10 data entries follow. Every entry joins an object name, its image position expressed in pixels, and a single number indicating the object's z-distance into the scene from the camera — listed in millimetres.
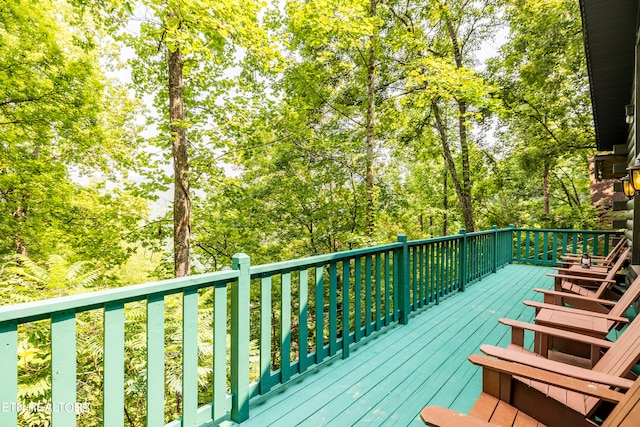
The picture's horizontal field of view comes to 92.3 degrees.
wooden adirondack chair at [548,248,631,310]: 3816
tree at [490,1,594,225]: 8891
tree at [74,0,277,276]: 4906
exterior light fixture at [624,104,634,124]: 4292
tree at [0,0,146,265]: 6621
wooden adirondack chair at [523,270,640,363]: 2197
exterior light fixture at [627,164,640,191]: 3098
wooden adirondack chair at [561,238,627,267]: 5396
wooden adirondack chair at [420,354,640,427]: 1115
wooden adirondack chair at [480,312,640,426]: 1400
